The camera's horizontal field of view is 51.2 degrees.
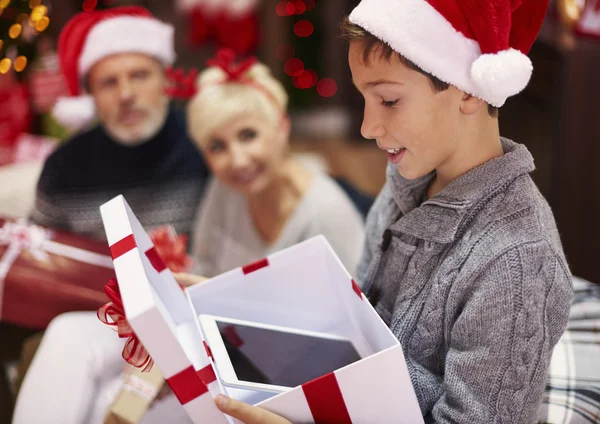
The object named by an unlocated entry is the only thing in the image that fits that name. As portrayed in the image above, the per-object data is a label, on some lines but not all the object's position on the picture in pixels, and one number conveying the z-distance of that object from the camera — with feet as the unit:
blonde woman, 4.99
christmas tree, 4.60
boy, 2.56
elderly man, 5.55
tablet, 2.98
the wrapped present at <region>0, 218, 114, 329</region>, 4.43
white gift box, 2.37
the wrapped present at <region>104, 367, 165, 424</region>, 3.44
